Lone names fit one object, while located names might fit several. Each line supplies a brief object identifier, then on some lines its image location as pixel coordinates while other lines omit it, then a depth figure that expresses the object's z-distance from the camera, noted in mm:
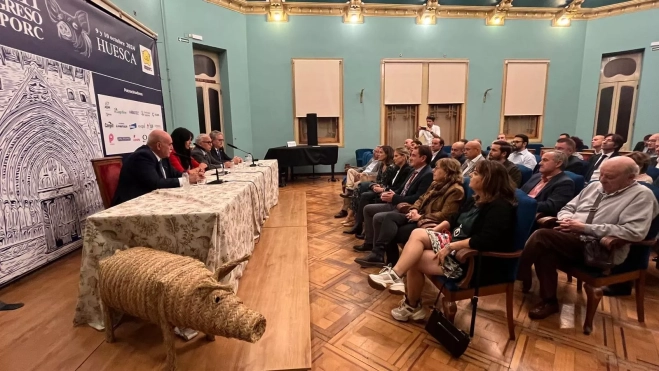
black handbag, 1599
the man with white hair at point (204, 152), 3935
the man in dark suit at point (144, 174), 2328
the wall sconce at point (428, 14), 7016
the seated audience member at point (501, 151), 3053
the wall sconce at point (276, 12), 6668
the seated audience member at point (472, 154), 3404
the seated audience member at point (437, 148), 4174
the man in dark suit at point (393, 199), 2740
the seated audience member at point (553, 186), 2336
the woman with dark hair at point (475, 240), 1658
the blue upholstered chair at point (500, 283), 1654
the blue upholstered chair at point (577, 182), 2502
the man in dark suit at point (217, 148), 4555
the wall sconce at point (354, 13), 6873
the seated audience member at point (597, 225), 1790
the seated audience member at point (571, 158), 3464
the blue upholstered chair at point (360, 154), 7340
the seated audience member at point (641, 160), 2703
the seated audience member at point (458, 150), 4180
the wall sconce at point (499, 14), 7066
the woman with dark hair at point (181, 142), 3383
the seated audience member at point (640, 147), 5759
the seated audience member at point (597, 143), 4591
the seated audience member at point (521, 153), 3855
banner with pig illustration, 2152
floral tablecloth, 1621
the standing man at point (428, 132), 6352
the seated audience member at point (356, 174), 4105
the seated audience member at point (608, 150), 3621
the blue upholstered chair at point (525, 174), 3076
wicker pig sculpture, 1254
